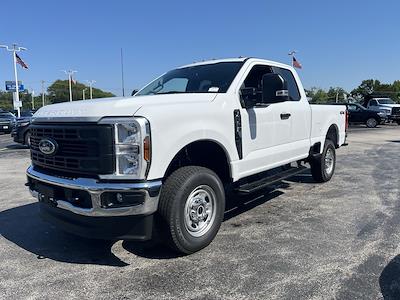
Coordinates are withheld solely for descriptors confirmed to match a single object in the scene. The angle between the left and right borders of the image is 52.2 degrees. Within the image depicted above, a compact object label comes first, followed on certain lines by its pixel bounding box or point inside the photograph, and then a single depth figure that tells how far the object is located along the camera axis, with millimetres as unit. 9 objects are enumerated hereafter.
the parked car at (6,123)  28172
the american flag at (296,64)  35281
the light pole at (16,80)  41344
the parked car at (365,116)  28625
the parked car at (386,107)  30234
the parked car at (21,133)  16047
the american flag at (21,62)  40594
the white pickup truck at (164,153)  3654
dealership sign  47219
